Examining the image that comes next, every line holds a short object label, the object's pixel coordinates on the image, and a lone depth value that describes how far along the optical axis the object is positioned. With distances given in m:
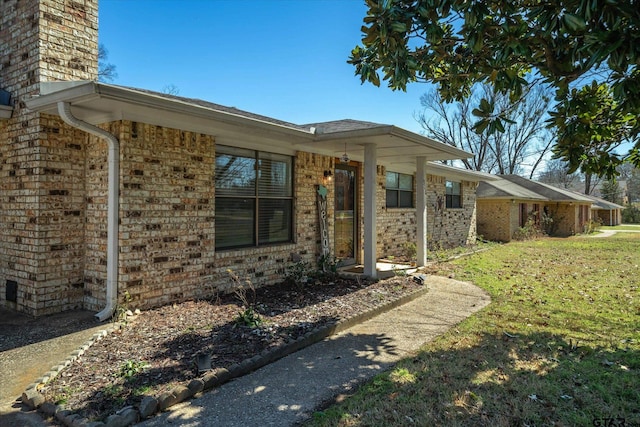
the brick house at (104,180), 5.15
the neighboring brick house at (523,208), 19.50
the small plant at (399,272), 8.42
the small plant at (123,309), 5.01
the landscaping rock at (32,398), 3.15
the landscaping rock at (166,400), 3.14
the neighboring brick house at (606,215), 35.89
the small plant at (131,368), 3.51
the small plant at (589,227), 25.19
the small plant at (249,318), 4.88
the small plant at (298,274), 7.59
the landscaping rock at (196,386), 3.39
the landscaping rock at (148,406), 3.01
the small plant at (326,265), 8.20
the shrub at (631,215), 41.47
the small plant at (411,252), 10.83
